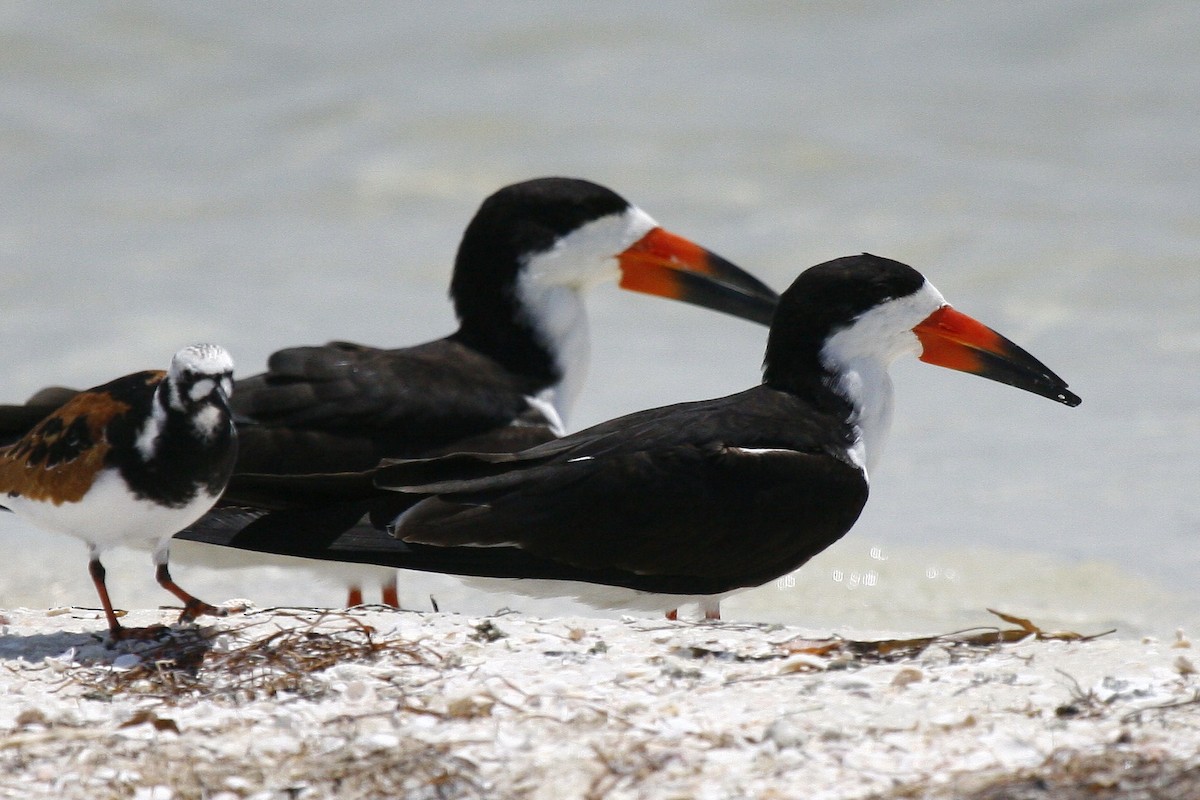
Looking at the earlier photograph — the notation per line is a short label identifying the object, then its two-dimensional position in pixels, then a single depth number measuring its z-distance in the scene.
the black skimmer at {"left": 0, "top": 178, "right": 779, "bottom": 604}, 11.21
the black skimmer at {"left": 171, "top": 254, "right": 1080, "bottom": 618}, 9.47
